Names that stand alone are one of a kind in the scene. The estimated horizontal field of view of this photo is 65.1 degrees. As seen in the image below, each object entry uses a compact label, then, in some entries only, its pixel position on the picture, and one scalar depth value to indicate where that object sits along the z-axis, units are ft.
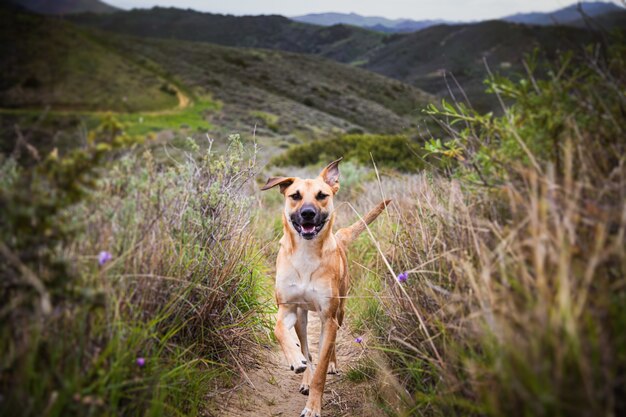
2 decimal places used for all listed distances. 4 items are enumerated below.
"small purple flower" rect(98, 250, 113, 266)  7.83
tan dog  14.19
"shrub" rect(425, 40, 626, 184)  8.20
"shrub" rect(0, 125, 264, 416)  6.68
